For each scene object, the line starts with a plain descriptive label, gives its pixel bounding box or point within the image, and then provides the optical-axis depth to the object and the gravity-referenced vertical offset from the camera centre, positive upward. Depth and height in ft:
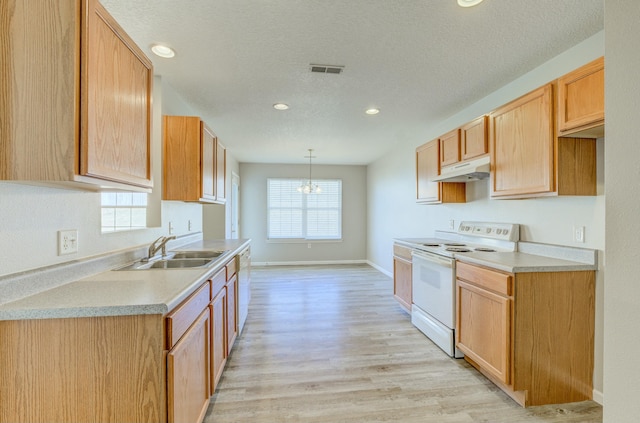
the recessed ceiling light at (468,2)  5.47 +3.87
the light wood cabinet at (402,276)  11.60 -2.69
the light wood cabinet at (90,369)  3.63 -2.01
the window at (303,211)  23.77 -0.04
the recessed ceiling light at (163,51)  6.96 +3.84
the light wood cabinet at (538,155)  6.68 +1.35
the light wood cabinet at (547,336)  6.51 -2.75
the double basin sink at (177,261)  6.72 -1.29
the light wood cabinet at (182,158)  8.64 +1.52
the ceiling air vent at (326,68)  7.91 +3.85
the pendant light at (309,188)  19.84 +1.50
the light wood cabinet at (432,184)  11.36 +1.06
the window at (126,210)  8.39 +0.00
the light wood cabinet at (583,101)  5.64 +2.22
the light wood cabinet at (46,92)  3.55 +1.42
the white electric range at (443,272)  8.78 -1.98
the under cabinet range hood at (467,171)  8.79 +1.26
